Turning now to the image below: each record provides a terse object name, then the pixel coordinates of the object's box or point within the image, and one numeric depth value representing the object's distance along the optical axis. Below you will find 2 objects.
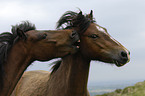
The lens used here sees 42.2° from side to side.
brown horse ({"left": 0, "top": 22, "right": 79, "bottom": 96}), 3.40
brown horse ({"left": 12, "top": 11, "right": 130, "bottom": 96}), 4.36
